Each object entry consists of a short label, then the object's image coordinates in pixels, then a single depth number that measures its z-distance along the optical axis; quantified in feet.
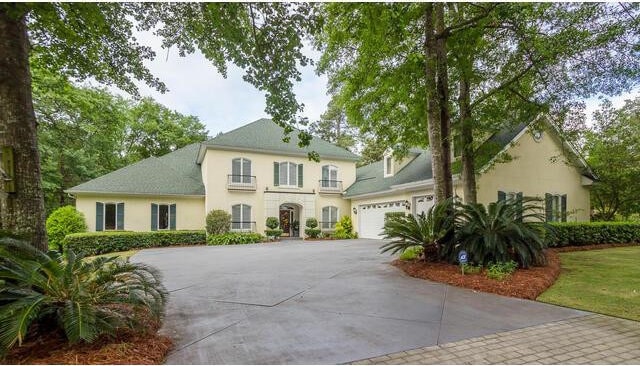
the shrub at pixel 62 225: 53.72
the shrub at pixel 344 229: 70.38
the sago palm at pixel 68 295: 10.19
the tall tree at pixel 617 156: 48.96
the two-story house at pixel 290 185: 50.65
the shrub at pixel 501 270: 22.15
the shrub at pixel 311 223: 69.56
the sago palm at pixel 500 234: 24.57
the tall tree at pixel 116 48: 13.00
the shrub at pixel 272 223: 65.67
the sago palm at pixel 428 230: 27.25
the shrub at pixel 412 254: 30.13
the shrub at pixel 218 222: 61.26
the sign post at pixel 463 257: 23.22
